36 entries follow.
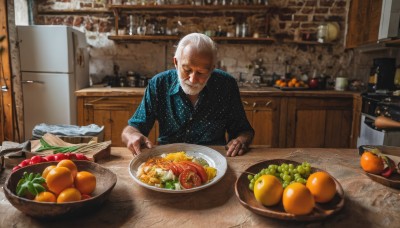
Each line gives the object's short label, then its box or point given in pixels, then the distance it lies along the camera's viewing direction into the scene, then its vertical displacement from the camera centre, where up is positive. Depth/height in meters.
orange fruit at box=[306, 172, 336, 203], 0.92 -0.36
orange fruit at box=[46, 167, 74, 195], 0.86 -0.34
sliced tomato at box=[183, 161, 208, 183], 1.11 -0.39
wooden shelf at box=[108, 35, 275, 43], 4.07 +0.35
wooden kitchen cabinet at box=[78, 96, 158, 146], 3.67 -0.59
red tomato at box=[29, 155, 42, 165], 1.12 -0.37
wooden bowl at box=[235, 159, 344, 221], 0.85 -0.42
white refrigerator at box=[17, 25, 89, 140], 3.48 -0.15
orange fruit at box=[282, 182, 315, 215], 0.84 -0.37
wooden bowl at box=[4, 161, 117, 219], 0.81 -0.39
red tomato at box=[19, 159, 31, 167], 1.10 -0.37
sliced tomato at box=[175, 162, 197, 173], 1.11 -0.38
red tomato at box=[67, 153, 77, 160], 1.21 -0.38
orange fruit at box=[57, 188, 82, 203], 0.84 -0.37
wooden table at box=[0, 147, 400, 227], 0.87 -0.45
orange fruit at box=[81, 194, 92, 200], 0.89 -0.40
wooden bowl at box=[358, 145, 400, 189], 1.12 -0.40
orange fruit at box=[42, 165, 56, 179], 0.96 -0.35
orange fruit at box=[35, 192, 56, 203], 0.83 -0.38
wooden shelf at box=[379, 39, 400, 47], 3.10 +0.28
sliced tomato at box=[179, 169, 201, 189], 1.05 -0.40
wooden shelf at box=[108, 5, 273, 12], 4.00 +0.75
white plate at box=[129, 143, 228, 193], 1.17 -0.41
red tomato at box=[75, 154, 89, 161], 1.24 -0.39
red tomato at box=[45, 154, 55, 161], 1.16 -0.37
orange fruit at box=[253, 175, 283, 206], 0.90 -0.37
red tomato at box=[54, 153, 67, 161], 1.16 -0.37
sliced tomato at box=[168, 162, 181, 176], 1.10 -0.38
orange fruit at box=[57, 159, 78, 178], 0.95 -0.33
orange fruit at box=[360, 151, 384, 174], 1.18 -0.37
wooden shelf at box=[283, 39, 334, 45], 4.23 +0.35
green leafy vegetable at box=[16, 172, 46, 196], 0.85 -0.35
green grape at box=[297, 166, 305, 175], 1.06 -0.36
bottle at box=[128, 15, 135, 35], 4.15 +0.50
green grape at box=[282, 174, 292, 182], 1.00 -0.37
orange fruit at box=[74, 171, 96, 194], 0.92 -0.37
